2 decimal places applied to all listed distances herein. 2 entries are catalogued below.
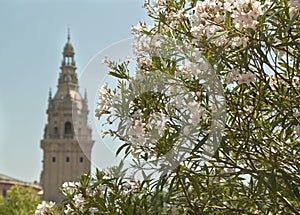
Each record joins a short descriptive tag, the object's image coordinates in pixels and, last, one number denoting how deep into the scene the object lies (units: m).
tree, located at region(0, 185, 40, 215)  33.69
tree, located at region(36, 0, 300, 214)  3.28
